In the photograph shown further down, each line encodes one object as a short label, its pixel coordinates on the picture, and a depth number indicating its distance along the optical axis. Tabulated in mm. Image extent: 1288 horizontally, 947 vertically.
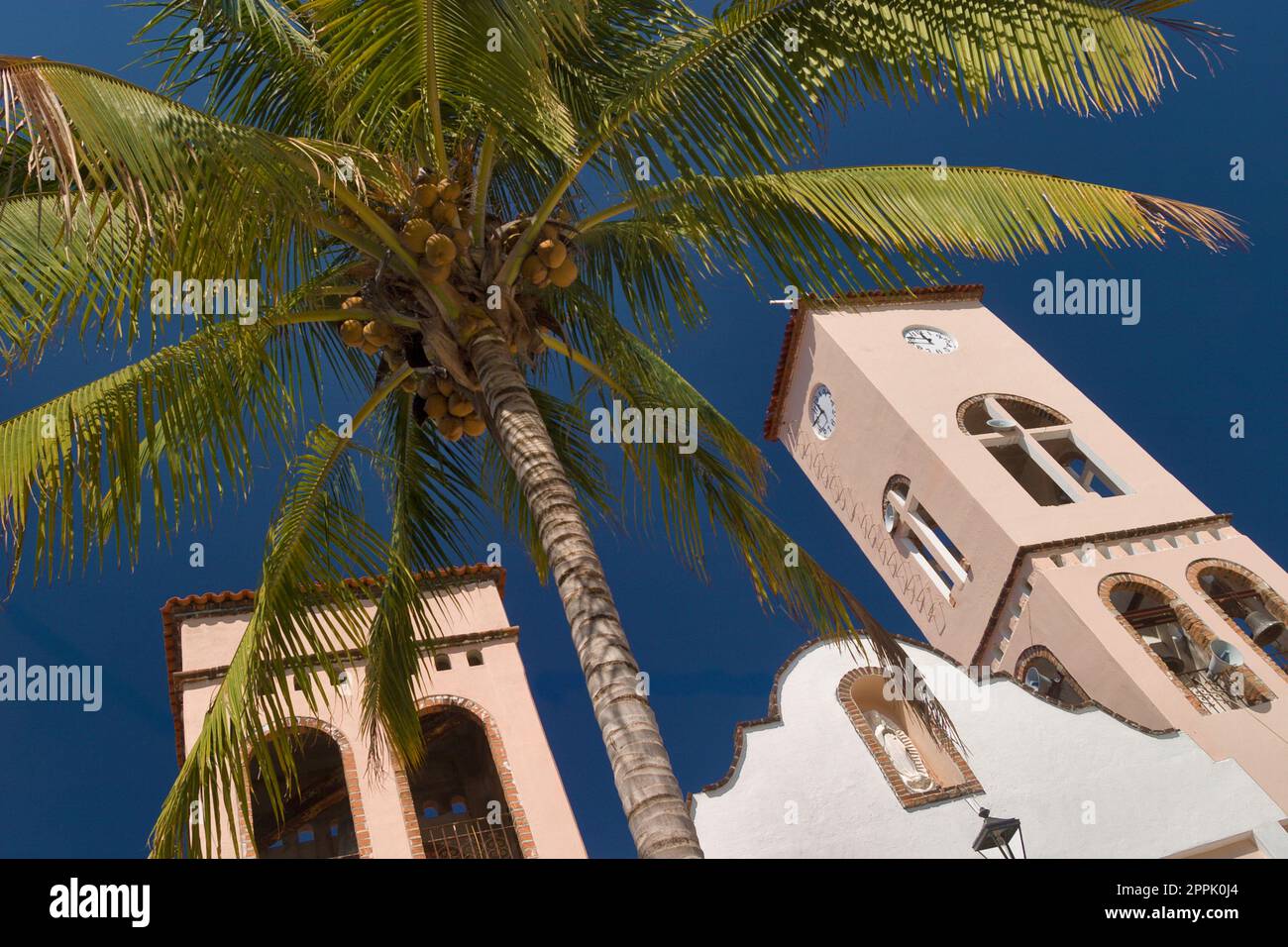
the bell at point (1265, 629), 18734
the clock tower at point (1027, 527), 17484
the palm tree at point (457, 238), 6055
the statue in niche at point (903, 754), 14078
